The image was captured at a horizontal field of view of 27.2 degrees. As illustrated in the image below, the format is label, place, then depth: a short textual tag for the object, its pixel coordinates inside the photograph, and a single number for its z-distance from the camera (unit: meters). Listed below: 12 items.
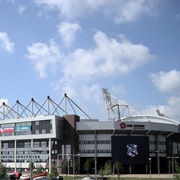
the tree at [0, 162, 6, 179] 73.11
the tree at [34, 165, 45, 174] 96.63
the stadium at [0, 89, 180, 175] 124.38
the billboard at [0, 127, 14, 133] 135.00
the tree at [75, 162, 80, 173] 122.09
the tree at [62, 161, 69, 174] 120.38
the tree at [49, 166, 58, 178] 86.88
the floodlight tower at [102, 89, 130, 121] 146.50
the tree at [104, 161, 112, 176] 94.59
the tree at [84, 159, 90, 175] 119.66
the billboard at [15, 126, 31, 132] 130.50
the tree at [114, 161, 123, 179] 105.88
